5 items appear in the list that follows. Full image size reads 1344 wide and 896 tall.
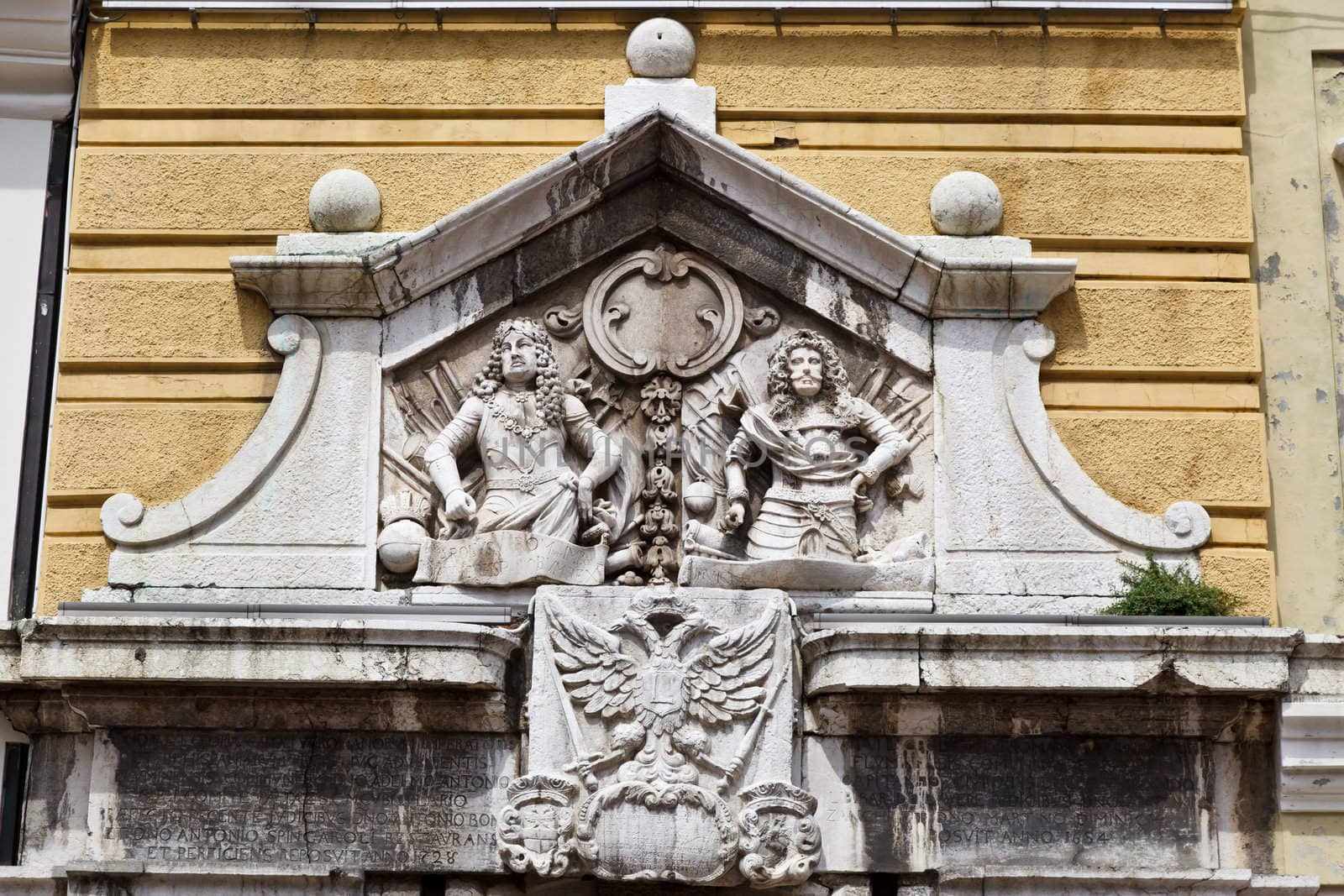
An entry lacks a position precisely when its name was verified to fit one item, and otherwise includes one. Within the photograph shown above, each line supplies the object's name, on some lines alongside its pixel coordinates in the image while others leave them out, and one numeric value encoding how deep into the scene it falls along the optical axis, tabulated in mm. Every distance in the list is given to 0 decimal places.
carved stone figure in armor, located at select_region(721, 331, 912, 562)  17047
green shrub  16672
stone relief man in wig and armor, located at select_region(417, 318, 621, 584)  16906
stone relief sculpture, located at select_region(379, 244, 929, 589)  16984
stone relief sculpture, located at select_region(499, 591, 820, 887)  16094
